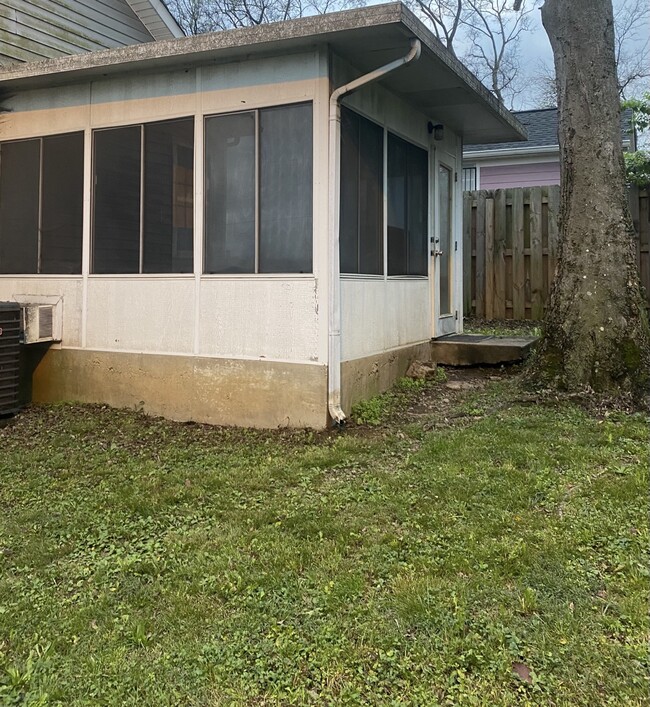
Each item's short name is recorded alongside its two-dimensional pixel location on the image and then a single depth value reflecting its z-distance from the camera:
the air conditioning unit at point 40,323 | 6.05
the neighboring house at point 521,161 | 14.31
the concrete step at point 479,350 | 6.78
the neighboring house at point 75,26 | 7.59
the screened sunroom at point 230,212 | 5.04
